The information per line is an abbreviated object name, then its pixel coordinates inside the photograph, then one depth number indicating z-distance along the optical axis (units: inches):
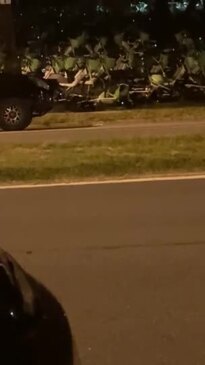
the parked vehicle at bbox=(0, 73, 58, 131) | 745.0
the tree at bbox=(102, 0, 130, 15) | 1186.0
